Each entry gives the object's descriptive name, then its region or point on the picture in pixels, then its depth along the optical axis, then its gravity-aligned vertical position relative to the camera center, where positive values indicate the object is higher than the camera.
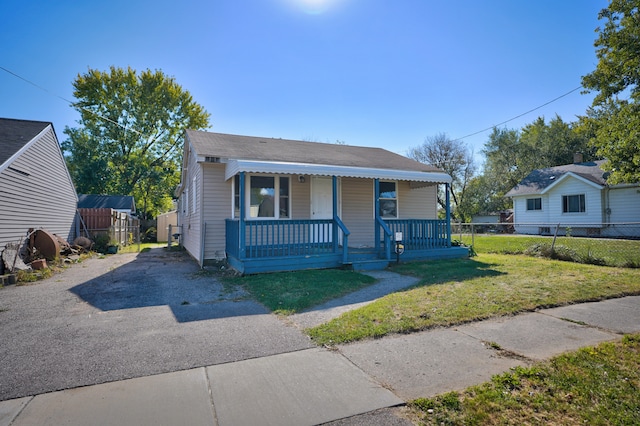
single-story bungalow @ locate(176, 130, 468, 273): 8.45 +0.54
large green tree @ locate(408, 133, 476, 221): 33.06 +6.32
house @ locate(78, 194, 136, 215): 22.56 +1.51
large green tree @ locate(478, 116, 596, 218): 30.23 +6.12
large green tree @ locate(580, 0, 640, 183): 12.35 +5.54
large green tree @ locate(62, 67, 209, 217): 27.95 +8.40
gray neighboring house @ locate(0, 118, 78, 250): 9.27 +1.39
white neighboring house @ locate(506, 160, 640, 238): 18.12 +1.13
